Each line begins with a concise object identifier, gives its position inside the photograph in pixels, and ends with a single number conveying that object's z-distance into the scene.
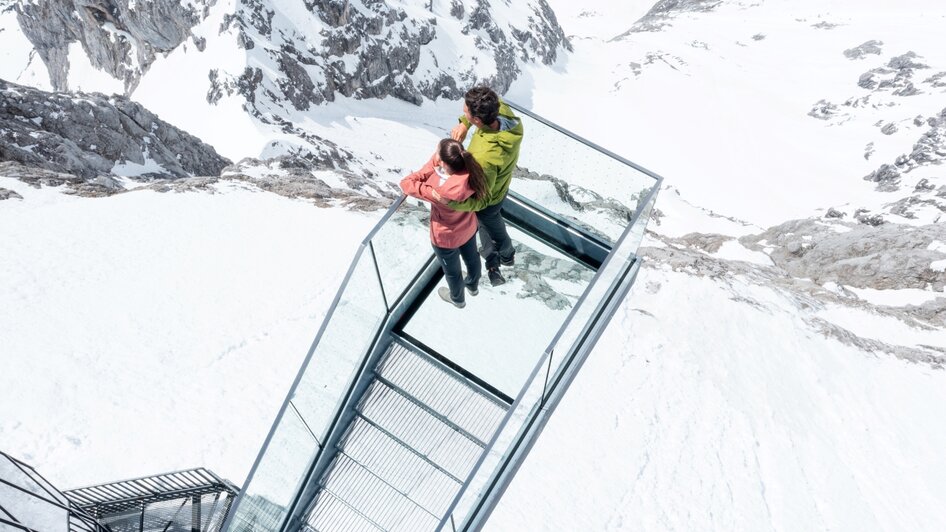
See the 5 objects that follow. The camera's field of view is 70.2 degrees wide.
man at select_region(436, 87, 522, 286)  6.41
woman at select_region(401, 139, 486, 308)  6.11
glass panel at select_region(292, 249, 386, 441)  6.79
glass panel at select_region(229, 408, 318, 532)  6.93
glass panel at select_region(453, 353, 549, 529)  6.20
